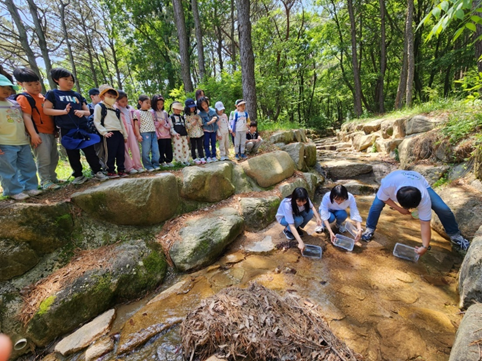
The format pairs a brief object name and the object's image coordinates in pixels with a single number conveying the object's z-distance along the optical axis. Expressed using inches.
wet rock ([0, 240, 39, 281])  101.3
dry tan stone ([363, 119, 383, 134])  356.6
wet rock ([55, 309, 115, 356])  89.1
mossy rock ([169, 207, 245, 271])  130.9
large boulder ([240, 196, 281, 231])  172.7
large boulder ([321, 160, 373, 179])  271.7
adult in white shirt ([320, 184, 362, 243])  136.3
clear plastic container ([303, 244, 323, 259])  132.2
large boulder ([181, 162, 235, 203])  170.2
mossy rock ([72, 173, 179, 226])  133.0
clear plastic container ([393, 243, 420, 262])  123.5
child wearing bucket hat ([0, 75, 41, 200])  114.9
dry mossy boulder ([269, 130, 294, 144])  271.3
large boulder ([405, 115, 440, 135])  237.2
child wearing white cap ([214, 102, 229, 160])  211.0
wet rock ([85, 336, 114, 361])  84.1
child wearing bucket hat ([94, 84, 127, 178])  142.8
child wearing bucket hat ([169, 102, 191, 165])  188.9
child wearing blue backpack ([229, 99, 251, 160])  211.4
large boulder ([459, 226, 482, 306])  86.5
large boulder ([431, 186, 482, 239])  128.7
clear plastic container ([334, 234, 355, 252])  137.0
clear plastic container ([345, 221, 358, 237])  148.5
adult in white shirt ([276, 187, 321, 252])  134.8
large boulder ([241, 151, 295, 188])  208.5
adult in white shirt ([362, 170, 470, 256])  115.3
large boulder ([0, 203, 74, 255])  105.9
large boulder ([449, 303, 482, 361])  59.7
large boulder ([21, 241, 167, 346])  95.6
